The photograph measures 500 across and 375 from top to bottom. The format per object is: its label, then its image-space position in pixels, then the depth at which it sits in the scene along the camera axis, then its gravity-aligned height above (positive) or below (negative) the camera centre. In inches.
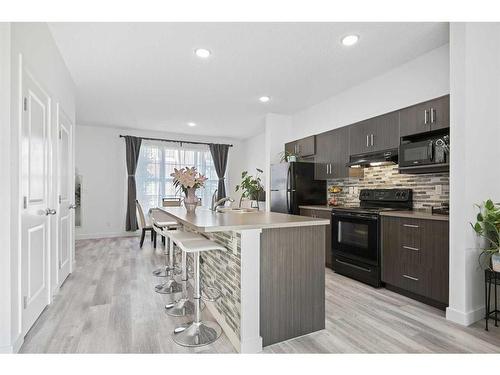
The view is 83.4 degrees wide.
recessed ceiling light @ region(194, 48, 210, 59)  121.6 +59.0
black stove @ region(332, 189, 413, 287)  128.6 -23.4
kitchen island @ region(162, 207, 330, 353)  75.5 -26.9
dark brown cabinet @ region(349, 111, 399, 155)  132.4 +26.1
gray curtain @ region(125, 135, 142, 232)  267.9 +4.1
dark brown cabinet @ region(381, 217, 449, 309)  102.7 -28.8
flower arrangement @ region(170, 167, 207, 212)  121.8 +1.4
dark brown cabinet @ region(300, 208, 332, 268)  156.9 -25.4
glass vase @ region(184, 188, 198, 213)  122.0 -6.3
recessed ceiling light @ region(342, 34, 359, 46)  111.0 +59.0
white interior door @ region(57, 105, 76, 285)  127.0 -4.8
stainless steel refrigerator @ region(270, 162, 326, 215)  183.6 -1.5
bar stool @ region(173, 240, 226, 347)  81.0 -43.2
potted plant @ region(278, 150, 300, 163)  192.4 +21.2
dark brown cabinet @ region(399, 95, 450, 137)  110.3 +28.9
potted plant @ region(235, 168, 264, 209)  262.1 -3.8
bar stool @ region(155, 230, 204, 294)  97.6 -39.4
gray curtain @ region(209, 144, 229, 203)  308.2 +26.7
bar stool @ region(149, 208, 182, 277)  140.9 -20.2
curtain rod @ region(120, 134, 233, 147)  279.2 +47.1
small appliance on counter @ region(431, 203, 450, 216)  112.1 -10.1
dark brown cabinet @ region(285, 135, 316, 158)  189.0 +27.9
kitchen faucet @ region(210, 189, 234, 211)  125.9 -8.5
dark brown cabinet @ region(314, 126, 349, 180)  162.9 +19.3
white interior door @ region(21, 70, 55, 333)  82.3 -4.4
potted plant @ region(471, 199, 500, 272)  90.2 -15.1
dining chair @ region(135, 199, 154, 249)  221.0 -31.3
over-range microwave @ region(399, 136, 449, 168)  109.3 +13.8
